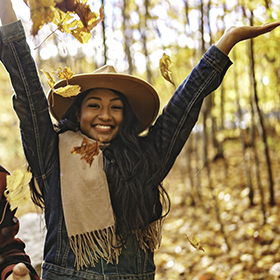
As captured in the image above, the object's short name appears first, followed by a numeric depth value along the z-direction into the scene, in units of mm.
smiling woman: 1409
